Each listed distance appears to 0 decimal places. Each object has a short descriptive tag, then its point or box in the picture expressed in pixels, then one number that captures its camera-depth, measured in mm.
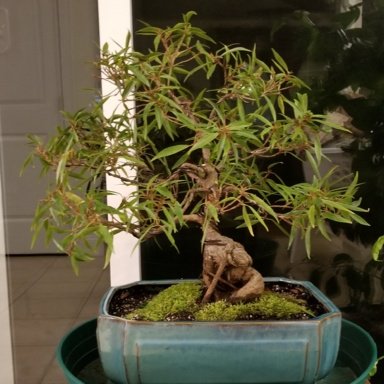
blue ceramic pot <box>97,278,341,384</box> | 637
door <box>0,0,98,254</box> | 2014
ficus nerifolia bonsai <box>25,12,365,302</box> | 611
